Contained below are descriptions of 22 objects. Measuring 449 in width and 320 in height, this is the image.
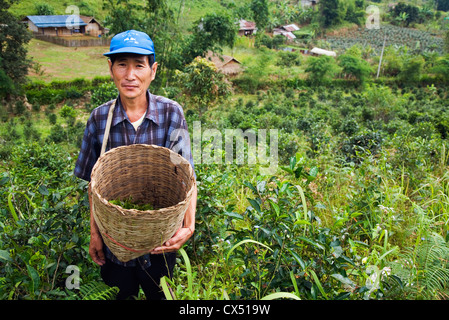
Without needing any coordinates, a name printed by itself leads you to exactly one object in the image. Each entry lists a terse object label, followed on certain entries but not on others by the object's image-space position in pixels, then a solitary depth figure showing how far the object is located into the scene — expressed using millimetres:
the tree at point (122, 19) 19562
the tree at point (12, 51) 17312
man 1503
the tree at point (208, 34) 21016
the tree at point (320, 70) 26625
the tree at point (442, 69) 27500
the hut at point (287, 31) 40875
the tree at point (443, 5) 50938
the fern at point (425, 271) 1536
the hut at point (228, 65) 25312
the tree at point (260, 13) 35500
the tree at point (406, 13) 46681
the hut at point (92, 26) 31688
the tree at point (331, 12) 44938
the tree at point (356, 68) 27844
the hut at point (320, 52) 33625
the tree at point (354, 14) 47469
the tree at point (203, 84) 14828
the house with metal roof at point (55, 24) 29125
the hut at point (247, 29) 37788
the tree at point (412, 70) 27297
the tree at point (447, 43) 32831
